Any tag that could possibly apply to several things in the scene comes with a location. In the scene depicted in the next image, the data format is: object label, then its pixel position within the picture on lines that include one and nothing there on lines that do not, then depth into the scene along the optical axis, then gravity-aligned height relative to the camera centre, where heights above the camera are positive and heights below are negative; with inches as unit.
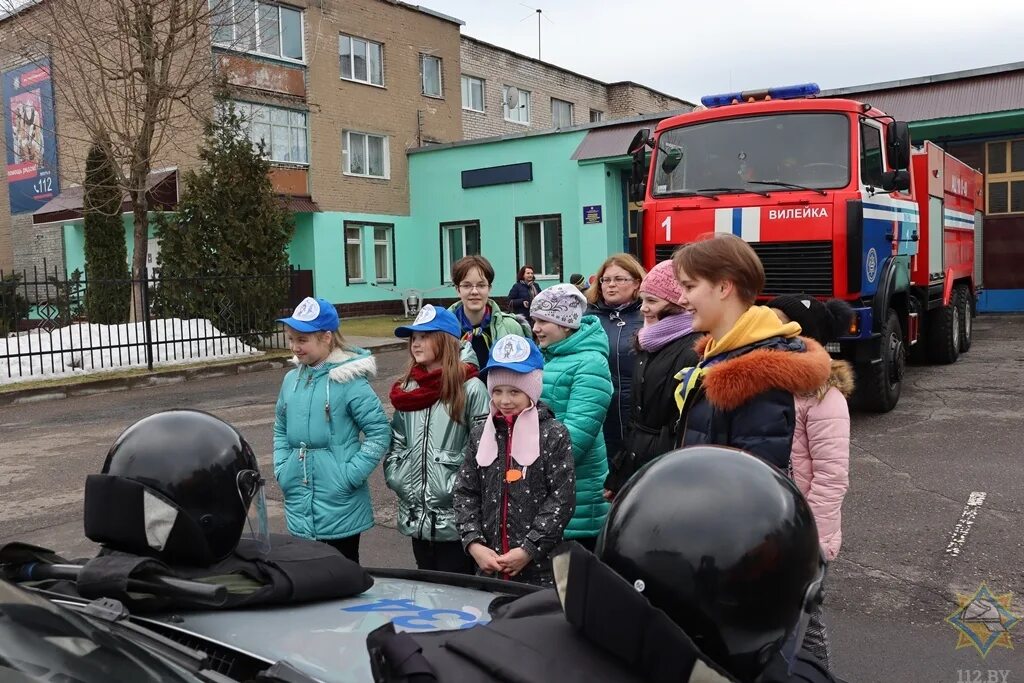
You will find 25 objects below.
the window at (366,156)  1103.0 +160.9
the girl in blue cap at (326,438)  151.0 -26.5
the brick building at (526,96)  1358.3 +314.7
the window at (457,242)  1118.4 +50.7
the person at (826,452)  114.8 -23.2
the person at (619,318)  182.5 -8.4
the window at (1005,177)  791.7 +82.2
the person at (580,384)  150.8 -18.3
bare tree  682.2 +180.6
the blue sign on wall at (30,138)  1150.3 +206.4
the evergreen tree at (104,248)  692.7 +42.4
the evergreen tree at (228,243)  675.4 +35.1
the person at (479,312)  200.7 -7.0
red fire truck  335.3 +30.2
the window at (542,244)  1035.9 +41.9
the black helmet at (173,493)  81.8 -19.3
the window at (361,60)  1105.4 +283.6
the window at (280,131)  986.1 +176.4
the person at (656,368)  145.7 -15.3
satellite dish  1428.4 +293.2
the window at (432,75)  1224.2 +286.5
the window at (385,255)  1139.3 +36.4
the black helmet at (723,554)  57.2 -18.2
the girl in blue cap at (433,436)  144.4 -25.6
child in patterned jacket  128.2 -29.4
